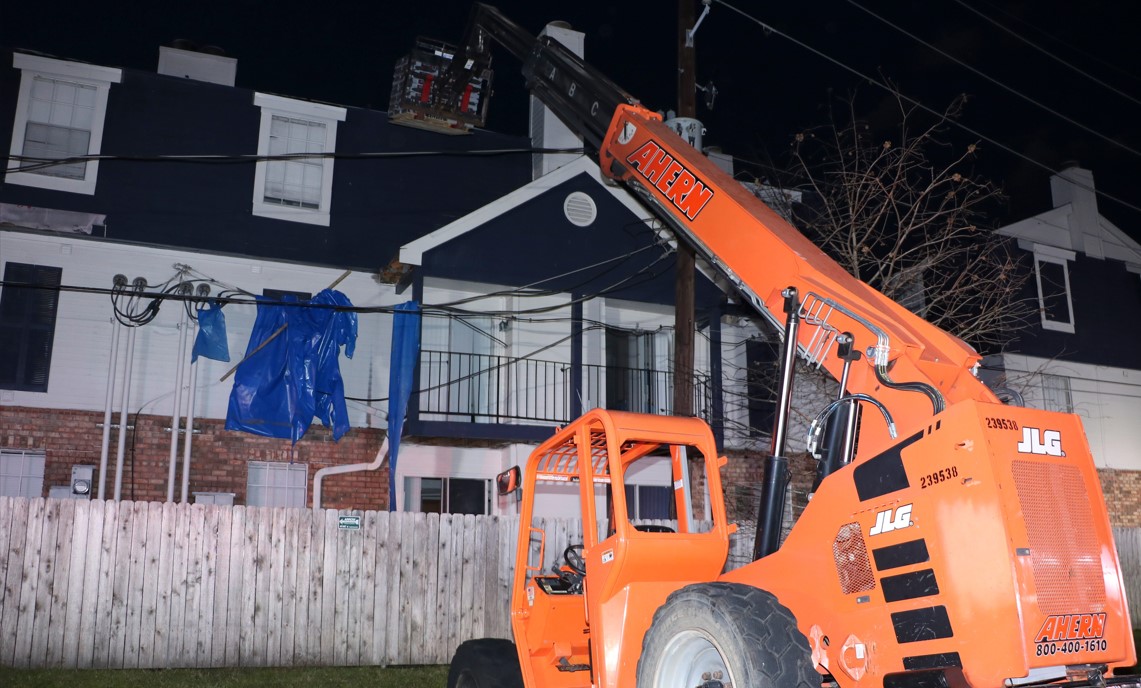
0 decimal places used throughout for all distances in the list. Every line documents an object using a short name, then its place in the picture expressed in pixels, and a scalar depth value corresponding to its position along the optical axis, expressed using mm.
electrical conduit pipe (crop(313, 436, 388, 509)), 15969
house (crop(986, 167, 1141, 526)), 22797
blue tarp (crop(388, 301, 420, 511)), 15453
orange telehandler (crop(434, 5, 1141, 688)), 4008
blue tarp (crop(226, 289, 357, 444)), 15656
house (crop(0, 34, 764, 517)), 15430
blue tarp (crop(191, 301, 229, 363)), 15836
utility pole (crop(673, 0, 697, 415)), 12711
